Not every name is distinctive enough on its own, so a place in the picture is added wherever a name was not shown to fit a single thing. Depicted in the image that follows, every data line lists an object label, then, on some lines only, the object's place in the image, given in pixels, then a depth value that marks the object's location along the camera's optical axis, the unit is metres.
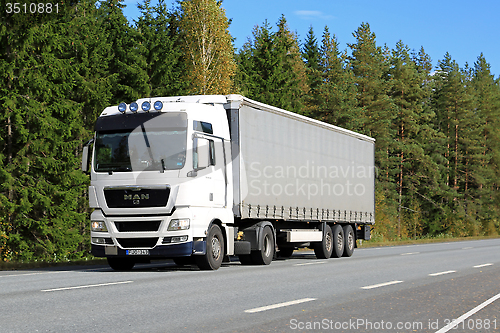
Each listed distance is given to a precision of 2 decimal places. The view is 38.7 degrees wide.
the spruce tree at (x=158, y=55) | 45.47
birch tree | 46.97
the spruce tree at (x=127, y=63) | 44.38
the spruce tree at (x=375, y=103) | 65.12
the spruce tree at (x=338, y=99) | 58.12
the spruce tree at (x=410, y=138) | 70.06
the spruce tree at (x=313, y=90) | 59.94
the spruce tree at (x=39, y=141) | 30.89
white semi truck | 15.05
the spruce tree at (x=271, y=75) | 60.12
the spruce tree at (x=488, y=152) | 83.02
